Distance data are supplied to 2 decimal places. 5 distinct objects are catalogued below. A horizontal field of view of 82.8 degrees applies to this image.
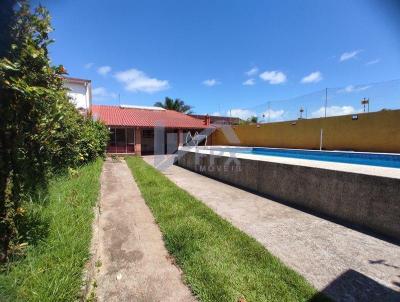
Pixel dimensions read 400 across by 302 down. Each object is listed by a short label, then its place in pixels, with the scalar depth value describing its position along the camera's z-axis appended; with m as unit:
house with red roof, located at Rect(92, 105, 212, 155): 20.95
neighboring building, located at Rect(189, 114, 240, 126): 31.99
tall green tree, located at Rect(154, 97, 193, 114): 37.91
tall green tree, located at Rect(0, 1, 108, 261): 2.48
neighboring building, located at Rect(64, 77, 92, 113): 18.99
